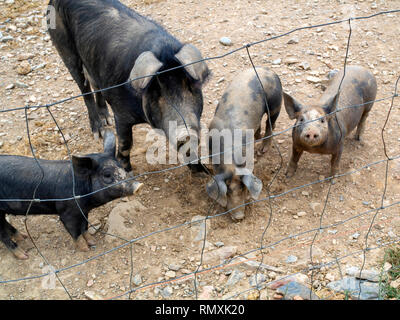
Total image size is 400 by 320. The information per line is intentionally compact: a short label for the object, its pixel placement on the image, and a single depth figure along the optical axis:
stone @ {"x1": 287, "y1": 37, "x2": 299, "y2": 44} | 6.43
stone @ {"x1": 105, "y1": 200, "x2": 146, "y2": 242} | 4.14
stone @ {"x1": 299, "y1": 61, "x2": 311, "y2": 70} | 5.97
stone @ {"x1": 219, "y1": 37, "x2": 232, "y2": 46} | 6.45
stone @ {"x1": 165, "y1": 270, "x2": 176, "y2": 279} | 3.69
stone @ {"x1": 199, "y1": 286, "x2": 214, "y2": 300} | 3.46
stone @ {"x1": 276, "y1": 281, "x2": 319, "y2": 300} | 3.30
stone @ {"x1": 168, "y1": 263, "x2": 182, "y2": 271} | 3.74
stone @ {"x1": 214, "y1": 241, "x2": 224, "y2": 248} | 3.96
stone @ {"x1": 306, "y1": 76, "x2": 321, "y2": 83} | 5.78
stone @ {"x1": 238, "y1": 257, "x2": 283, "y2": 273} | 3.61
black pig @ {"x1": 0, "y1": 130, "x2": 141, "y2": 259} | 3.69
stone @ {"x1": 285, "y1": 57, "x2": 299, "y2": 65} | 6.09
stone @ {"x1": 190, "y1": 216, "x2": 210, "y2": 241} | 4.07
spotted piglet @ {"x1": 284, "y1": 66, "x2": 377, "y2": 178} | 4.17
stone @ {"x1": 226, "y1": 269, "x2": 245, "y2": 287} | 3.55
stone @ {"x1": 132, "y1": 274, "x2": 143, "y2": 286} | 3.65
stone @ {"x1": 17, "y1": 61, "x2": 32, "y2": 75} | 6.54
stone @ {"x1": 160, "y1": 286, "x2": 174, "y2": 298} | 3.51
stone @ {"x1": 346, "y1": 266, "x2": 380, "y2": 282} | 3.39
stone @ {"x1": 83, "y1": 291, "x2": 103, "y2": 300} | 3.54
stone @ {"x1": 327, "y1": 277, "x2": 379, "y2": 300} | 3.29
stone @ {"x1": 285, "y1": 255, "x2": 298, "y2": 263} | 3.70
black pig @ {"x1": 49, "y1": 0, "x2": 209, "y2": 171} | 3.66
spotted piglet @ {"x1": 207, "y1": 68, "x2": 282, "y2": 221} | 4.14
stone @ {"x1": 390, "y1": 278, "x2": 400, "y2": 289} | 3.32
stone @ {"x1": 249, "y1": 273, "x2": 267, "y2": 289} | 3.49
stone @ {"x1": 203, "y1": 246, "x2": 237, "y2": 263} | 3.81
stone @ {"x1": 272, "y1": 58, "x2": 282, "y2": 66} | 6.11
